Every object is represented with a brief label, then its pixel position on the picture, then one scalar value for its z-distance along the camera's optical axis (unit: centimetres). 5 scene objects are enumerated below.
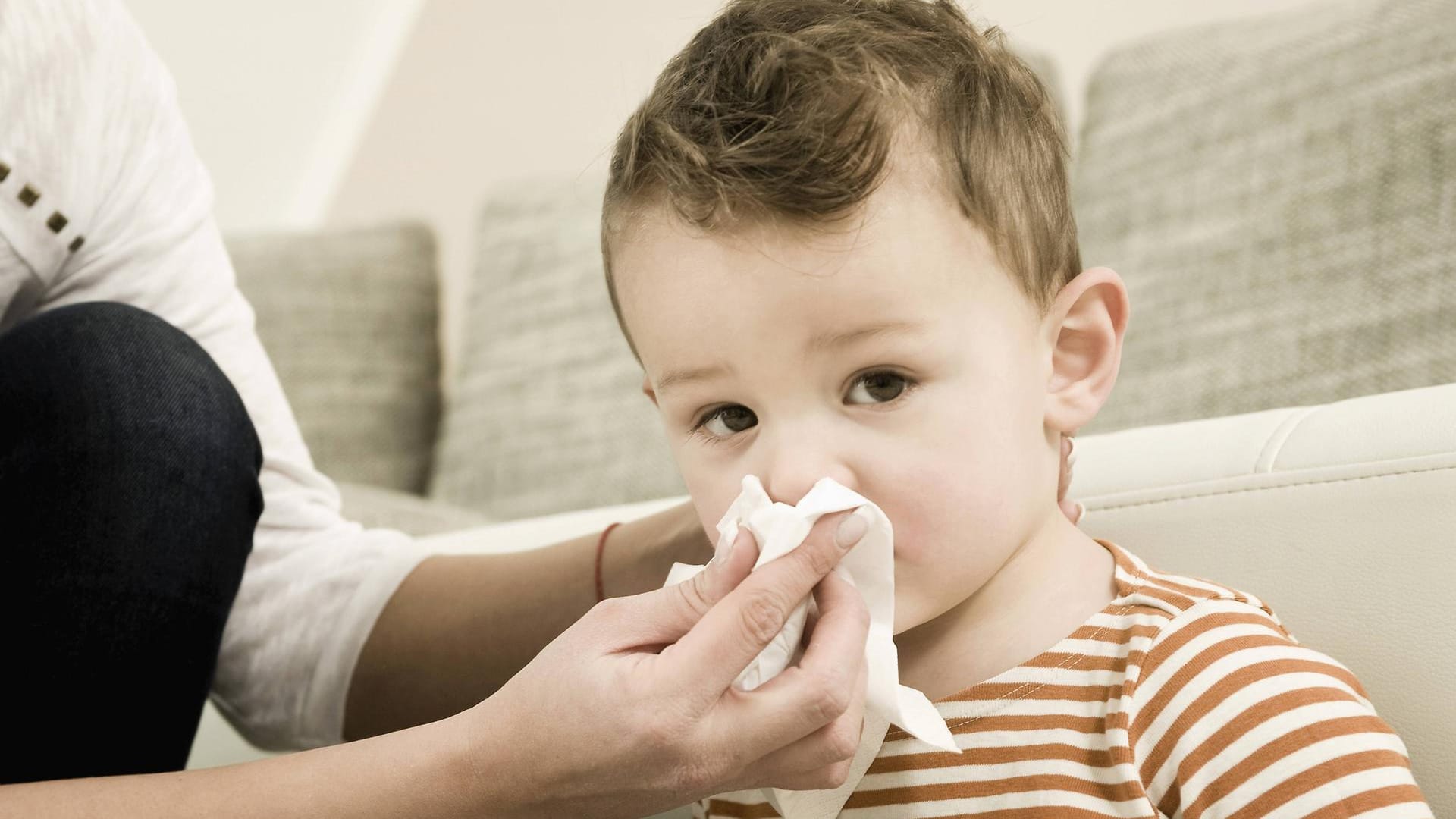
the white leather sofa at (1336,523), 95
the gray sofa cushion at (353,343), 261
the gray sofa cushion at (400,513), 147
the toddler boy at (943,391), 94
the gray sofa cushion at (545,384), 192
